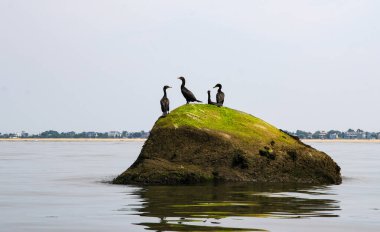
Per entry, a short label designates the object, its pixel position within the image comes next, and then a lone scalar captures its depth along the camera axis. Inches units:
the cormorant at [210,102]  1247.3
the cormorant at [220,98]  1267.2
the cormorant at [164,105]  1205.1
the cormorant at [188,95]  1246.3
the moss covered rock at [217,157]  1071.0
